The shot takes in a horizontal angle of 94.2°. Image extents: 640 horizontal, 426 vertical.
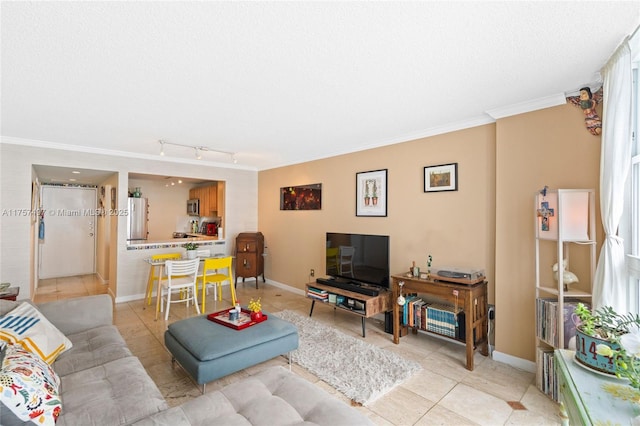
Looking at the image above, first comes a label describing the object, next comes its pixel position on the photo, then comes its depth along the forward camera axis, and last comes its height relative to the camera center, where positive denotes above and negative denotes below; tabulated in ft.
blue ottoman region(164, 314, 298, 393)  7.52 -3.56
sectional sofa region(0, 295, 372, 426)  4.82 -3.35
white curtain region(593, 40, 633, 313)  6.32 +0.82
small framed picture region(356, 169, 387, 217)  13.28 +1.02
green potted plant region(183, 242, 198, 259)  15.29 -1.91
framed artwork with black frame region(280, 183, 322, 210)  16.67 +1.04
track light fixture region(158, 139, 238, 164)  13.50 +3.26
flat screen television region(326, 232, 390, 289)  12.17 -1.89
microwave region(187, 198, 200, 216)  23.53 +0.55
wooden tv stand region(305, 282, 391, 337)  11.26 -3.37
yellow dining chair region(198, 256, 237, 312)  14.34 -3.16
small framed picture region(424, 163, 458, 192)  10.96 +1.44
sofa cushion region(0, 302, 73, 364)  6.17 -2.61
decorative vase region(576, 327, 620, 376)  4.74 -2.29
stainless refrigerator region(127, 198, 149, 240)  20.29 -0.38
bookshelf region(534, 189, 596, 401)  7.48 -1.34
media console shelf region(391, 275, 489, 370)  9.07 -2.70
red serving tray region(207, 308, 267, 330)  8.81 -3.28
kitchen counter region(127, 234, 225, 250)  16.55 -1.73
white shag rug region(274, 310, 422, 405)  7.98 -4.61
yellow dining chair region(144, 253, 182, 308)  15.07 -2.83
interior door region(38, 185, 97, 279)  21.88 -1.45
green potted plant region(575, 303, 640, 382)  4.03 -1.98
